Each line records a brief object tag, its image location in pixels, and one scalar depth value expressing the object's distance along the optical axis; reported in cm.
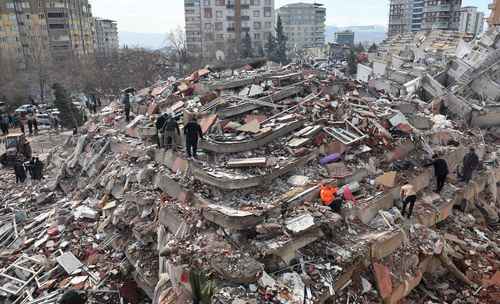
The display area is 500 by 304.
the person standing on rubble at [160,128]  967
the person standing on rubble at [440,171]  878
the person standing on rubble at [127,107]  1338
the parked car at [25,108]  2565
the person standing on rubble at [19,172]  1308
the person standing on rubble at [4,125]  1961
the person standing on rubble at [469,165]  930
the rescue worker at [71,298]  614
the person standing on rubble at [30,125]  2083
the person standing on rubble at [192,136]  835
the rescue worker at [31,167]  1320
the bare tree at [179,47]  4048
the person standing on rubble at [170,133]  931
